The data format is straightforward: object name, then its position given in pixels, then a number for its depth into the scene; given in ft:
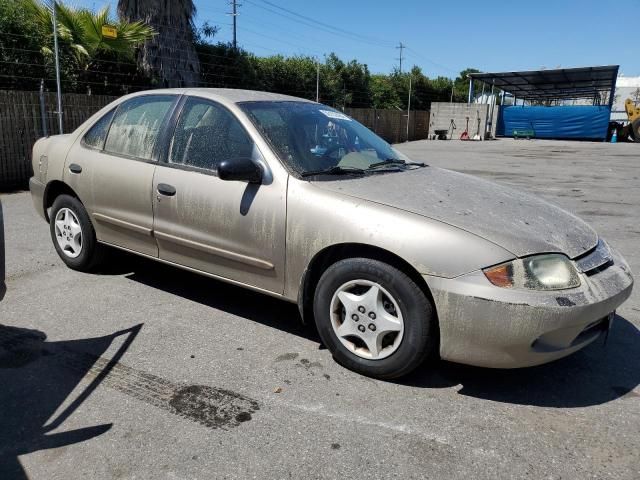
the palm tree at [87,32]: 35.83
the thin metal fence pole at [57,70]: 30.37
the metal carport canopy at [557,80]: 115.26
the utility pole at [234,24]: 57.40
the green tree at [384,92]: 110.32
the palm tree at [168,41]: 40.52
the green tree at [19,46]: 34.47
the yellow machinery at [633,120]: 109.40
